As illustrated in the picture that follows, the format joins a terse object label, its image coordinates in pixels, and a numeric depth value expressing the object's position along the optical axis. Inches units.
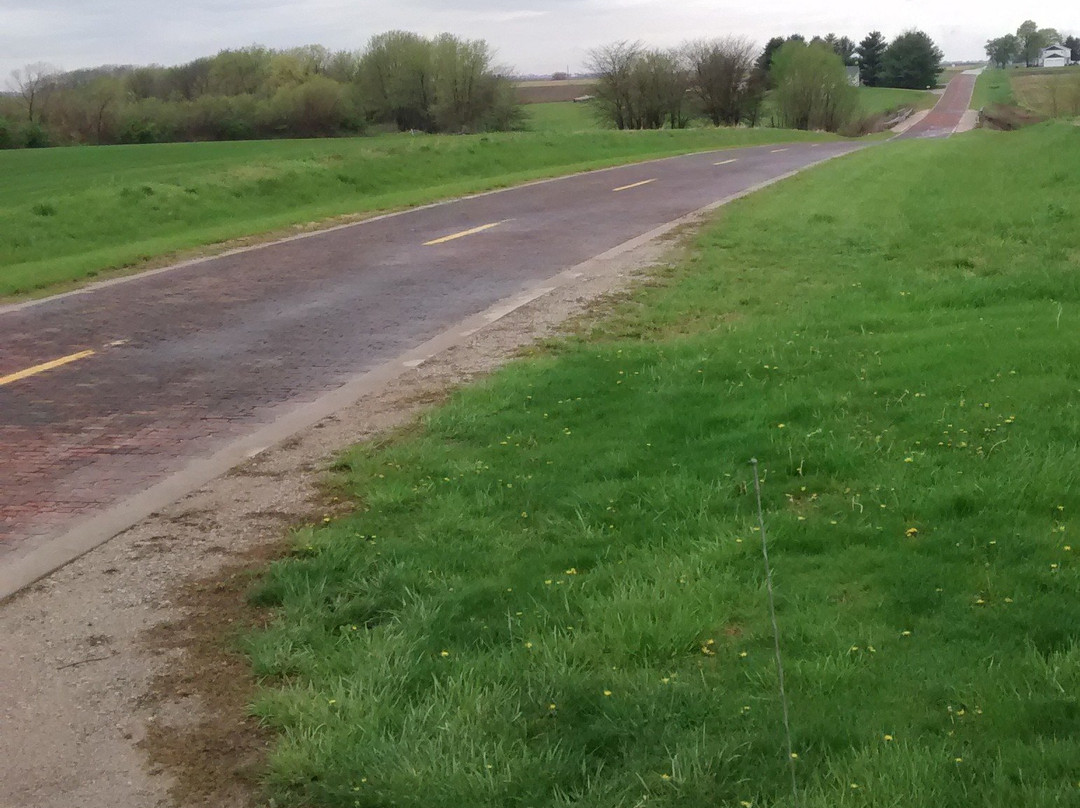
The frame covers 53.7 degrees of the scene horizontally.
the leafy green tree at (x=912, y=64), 5526.6
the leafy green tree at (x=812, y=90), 3563.0
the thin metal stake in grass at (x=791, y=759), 113.5
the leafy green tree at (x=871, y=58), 5708.7
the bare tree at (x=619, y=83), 3243.1
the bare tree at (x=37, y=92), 2689.5
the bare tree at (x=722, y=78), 3422.7
